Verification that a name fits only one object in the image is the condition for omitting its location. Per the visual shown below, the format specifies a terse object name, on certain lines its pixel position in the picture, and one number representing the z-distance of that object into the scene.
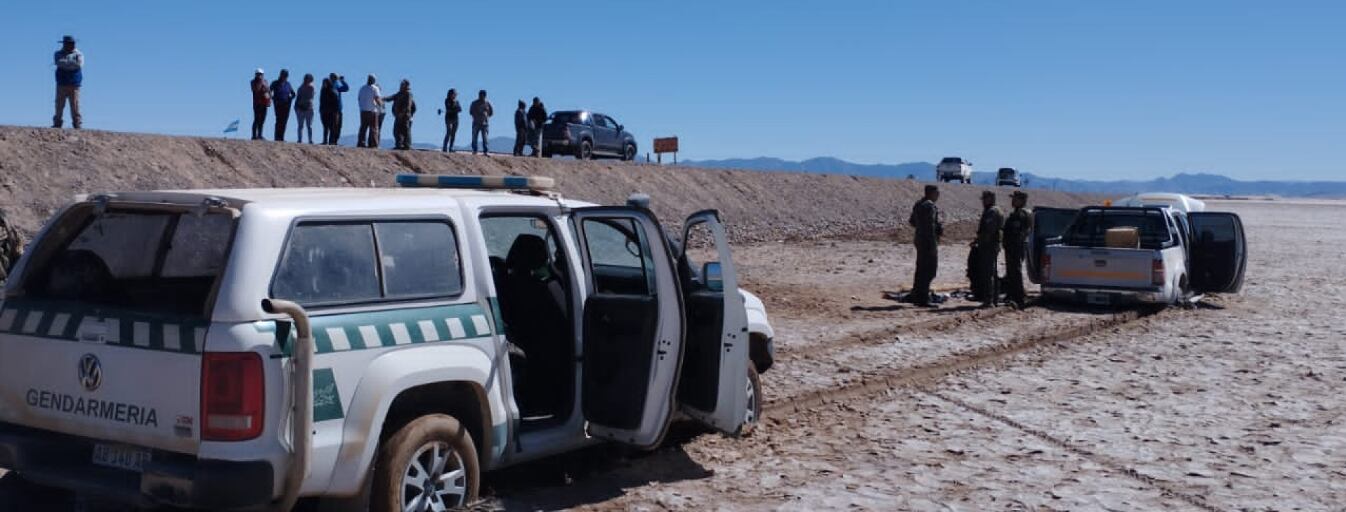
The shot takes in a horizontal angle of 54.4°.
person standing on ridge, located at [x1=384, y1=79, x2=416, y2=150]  28.02
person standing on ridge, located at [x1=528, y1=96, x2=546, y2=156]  33.47
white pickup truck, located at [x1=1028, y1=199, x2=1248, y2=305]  17.48
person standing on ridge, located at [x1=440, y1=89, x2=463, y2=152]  30.16
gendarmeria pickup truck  5.24
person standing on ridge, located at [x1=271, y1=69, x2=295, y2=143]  25.06
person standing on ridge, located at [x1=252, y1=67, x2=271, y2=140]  24.73
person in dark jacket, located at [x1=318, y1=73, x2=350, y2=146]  26.05
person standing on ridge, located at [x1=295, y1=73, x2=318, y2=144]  25.70
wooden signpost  45.16
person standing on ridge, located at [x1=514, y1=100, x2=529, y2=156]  33.97
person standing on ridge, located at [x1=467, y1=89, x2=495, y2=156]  30.95
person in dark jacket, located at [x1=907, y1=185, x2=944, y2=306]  17.52
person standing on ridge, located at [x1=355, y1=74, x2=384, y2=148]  26.94
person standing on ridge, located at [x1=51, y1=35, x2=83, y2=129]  20.64
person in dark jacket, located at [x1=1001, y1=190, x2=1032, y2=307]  18.03
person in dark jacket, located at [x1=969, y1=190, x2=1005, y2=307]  17.44
